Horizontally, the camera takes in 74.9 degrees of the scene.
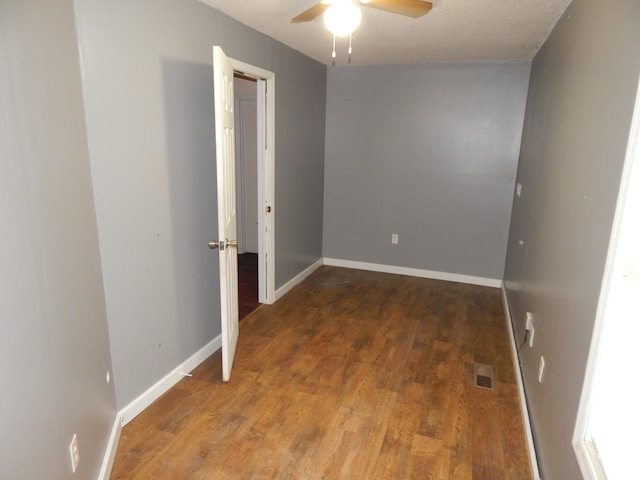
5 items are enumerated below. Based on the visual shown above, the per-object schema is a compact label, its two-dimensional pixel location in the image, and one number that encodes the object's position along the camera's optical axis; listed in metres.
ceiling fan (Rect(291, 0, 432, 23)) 1.96
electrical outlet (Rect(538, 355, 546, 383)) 2.11
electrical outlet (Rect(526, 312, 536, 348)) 2.52
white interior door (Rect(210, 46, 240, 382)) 2.32
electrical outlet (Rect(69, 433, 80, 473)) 1.52
